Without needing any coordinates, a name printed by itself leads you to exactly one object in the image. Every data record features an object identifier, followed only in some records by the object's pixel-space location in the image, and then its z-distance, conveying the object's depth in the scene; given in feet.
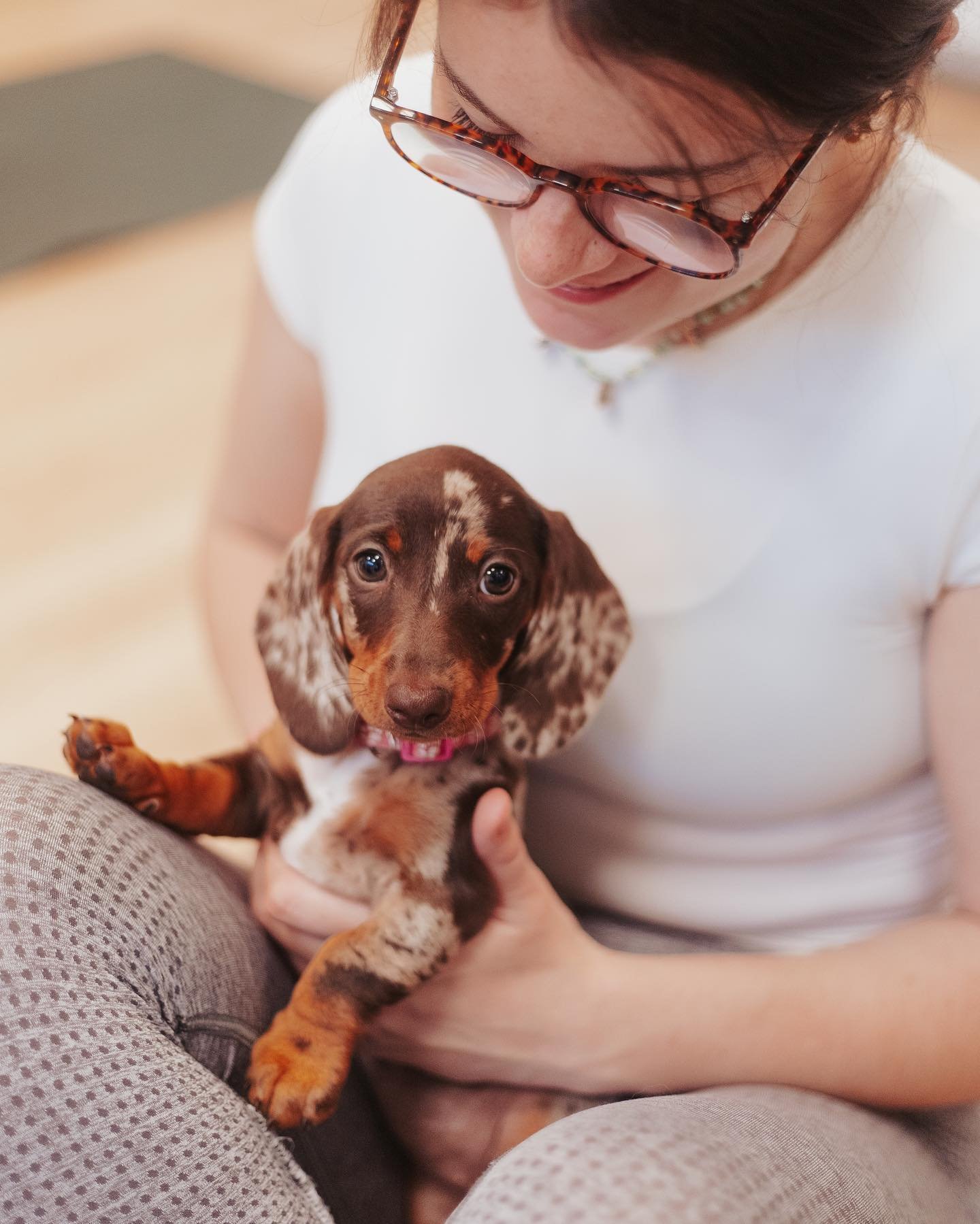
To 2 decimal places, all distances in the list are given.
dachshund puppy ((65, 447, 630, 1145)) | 3.60
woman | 3.25
